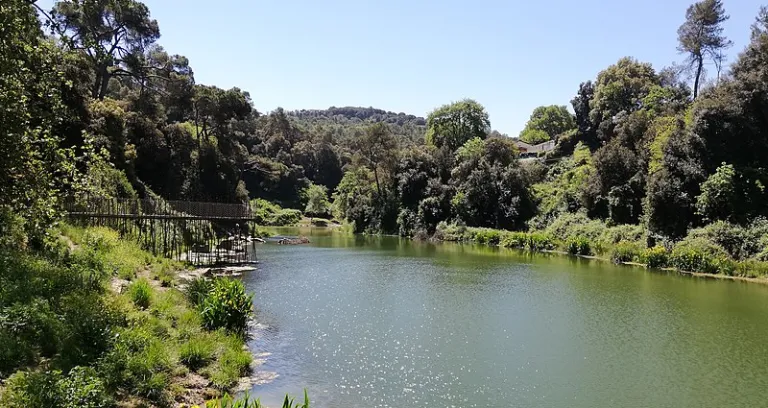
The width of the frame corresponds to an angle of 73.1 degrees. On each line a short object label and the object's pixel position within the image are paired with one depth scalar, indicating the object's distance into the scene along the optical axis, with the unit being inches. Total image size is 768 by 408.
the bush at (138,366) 404.9
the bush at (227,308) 646.5
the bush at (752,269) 1222.3
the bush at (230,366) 488.2
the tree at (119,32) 1727.4
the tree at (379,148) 2965.1
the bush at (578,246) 1768.0
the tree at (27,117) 400.5
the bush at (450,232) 2415.8
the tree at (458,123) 3196.4
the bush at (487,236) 2213.1
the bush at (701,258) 1300.4
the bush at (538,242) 1953.7
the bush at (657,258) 1439.5
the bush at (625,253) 1536.7
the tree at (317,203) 3713.1
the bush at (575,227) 1875.0
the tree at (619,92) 2539.4
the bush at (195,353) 498.6
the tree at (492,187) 2412.6
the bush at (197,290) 708.0
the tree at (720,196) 1432.2
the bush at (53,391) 315.3
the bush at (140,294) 602.9
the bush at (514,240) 2049.1
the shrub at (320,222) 3511.3
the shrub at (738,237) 1315.2
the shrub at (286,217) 3440.0
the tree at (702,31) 2242.9
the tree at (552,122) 4121.6
